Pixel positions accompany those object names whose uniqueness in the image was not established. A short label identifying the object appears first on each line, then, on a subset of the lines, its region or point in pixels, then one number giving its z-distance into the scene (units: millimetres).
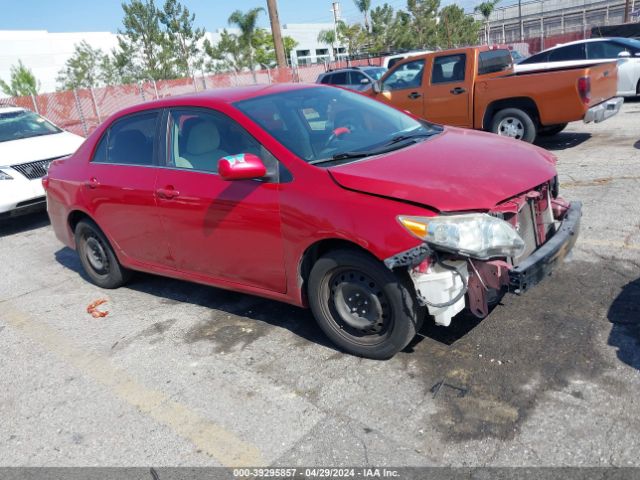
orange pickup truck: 8562
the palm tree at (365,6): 48062
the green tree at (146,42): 27172
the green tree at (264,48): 45438
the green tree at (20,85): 35844
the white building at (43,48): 53125
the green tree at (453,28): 39247
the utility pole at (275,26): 22177
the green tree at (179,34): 28359
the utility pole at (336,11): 57797
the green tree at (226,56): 40156
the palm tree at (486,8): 49250
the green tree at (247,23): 39844
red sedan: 3240
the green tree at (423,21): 39719
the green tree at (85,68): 34656
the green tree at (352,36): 50506
